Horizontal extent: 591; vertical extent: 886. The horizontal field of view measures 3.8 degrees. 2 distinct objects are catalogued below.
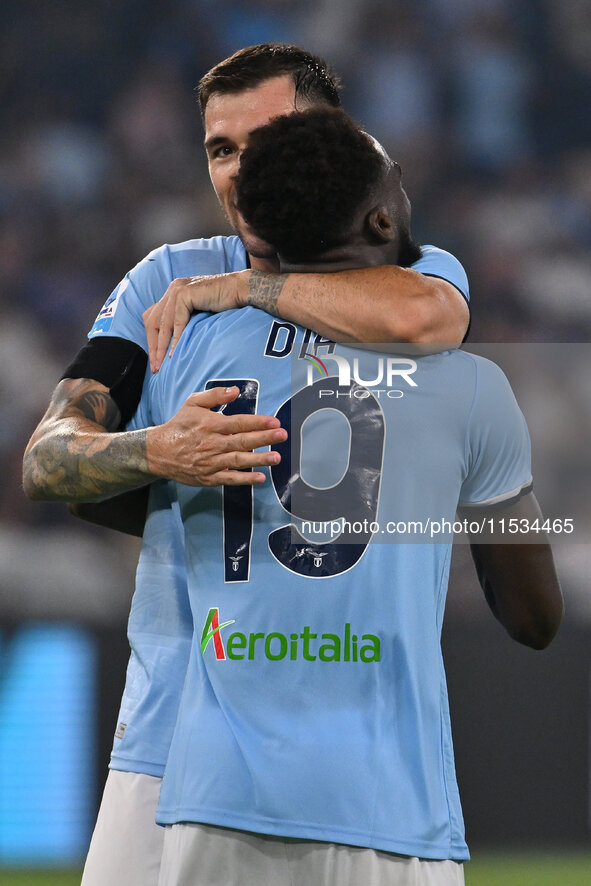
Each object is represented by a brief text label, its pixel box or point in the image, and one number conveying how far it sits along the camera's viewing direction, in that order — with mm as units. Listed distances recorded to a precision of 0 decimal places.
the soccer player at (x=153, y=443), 10935
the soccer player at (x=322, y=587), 10854
